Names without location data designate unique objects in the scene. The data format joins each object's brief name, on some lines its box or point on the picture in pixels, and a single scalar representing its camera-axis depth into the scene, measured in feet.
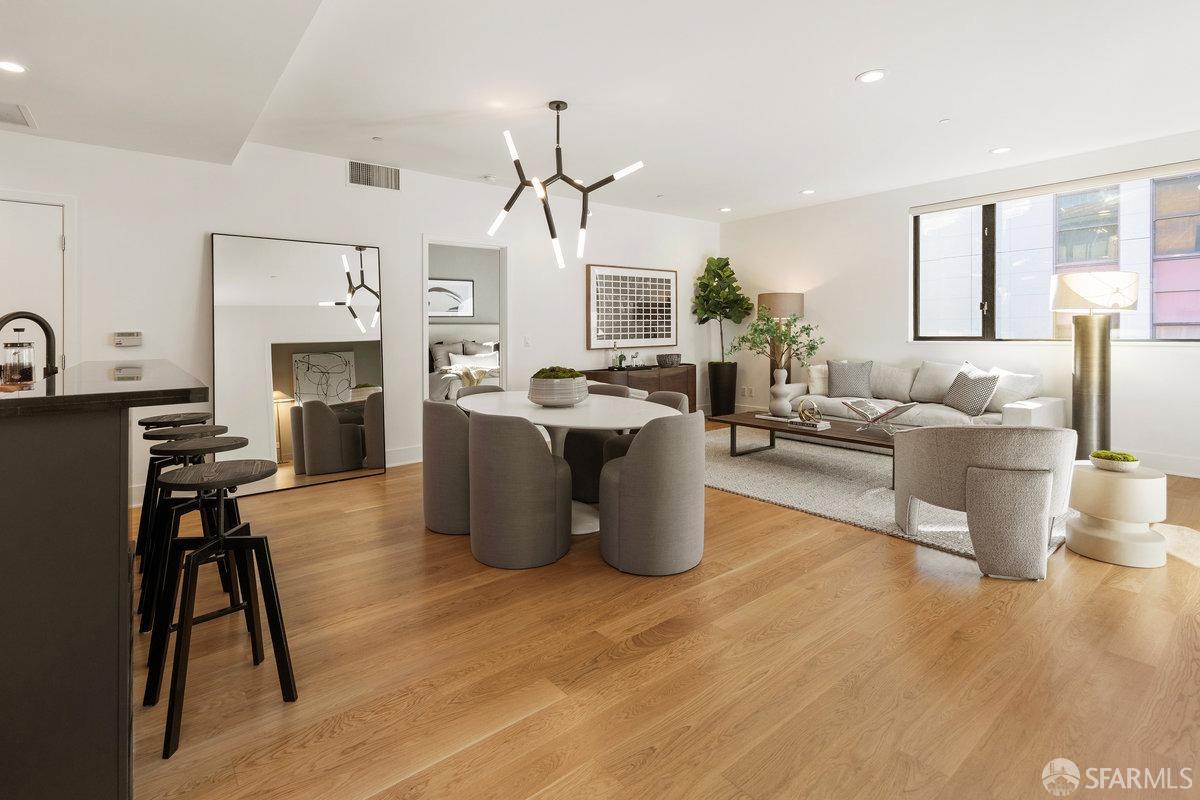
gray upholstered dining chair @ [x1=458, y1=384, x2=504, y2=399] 14.23
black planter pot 24.38
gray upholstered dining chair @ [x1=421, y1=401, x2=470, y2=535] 11.16
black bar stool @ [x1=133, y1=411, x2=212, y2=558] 8.78
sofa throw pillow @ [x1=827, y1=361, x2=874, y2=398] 20.01
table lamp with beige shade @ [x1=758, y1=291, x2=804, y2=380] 22.39
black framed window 15.40
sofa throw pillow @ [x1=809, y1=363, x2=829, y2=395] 20.80
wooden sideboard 21.09
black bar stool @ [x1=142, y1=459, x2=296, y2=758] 5.58
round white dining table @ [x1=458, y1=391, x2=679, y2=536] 9.43
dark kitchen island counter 3.93
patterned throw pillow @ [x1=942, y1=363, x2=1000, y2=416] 16.72
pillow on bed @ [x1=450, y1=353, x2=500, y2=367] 22.97
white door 11.96
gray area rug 11.20
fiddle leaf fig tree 24.30
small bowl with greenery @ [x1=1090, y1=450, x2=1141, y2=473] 9.56
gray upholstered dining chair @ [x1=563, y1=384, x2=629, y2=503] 12.96
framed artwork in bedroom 23.75
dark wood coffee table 14.11
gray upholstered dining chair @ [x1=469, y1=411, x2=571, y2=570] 9.36
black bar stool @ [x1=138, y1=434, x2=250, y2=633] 6.95
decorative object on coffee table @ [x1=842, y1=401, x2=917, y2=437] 15.16
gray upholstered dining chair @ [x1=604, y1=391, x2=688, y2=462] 11.48
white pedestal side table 9.27
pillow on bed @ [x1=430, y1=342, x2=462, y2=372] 22.82
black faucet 7.22
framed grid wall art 22.02
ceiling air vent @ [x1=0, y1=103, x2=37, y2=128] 10.67
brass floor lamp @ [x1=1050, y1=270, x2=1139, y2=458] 13.84
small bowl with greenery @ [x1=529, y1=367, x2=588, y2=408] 11.25
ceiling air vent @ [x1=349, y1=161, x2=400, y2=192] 16.19
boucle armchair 8.69
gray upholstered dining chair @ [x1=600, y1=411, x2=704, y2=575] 9.02
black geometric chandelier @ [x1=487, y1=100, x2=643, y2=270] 10.98
